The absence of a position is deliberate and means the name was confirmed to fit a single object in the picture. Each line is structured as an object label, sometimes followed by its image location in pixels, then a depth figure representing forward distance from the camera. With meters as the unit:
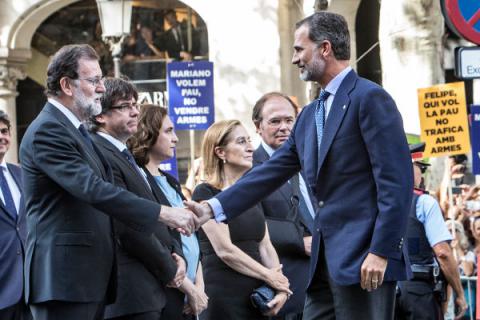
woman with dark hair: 8.25
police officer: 10.16
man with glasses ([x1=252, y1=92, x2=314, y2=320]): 9.14
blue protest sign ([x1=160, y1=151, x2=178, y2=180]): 15.36
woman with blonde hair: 8.56
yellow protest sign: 15.33
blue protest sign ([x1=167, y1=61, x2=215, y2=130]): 18.03
